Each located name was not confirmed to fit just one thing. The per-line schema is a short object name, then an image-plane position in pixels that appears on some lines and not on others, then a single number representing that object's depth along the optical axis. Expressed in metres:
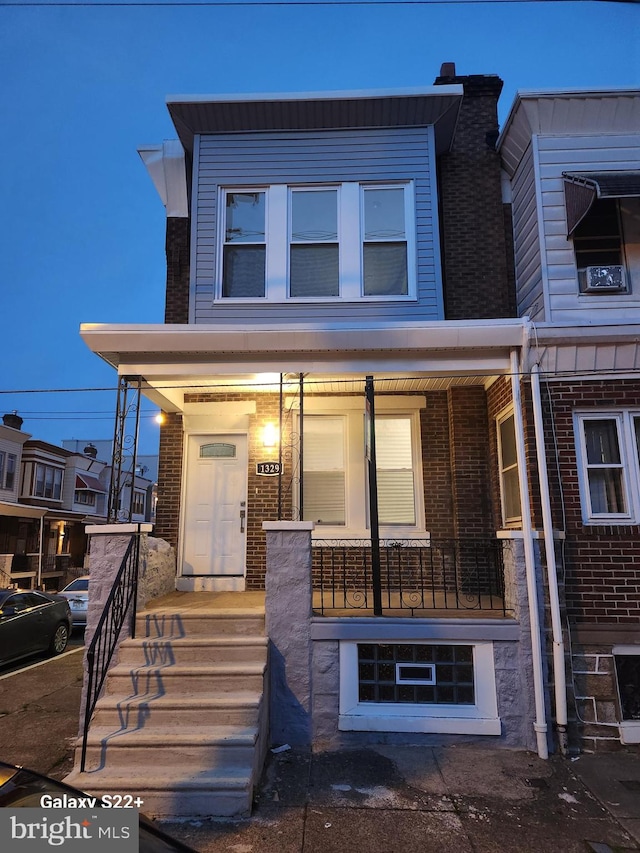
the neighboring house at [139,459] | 44.73
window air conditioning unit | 6.63
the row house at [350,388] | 5.93
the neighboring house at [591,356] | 5.82
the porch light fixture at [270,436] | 8.10
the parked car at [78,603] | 13.60
